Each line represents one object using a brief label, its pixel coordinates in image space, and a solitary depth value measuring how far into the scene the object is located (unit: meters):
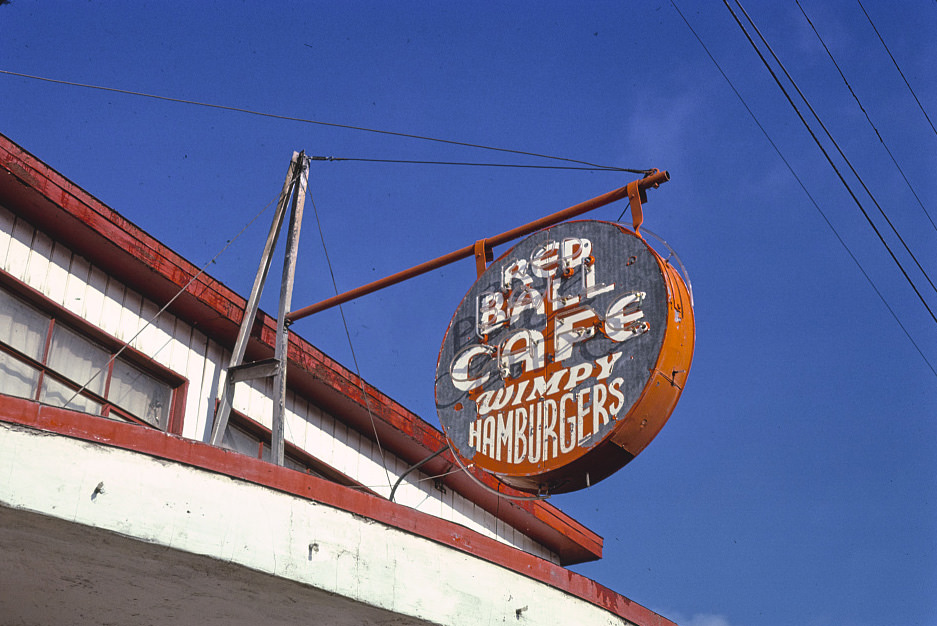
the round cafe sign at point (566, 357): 8.35
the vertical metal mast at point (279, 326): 10.78
